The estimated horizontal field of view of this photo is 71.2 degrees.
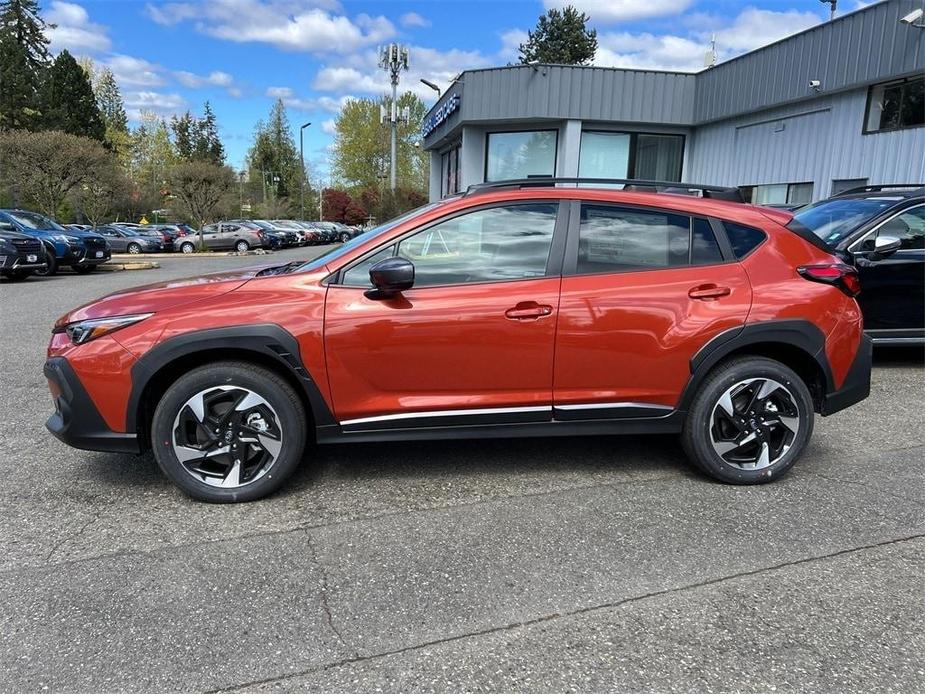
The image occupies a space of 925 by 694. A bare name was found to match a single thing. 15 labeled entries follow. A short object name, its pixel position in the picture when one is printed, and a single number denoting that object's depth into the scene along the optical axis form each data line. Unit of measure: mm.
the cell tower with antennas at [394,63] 35906
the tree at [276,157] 75250
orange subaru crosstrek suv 3297
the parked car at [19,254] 13938
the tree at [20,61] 49688
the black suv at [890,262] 5977
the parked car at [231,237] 31719
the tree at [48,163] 19781
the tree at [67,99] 48969
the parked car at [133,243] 30891
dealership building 11562
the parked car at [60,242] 15602
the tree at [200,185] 27422
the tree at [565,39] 49938
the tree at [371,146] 60656
